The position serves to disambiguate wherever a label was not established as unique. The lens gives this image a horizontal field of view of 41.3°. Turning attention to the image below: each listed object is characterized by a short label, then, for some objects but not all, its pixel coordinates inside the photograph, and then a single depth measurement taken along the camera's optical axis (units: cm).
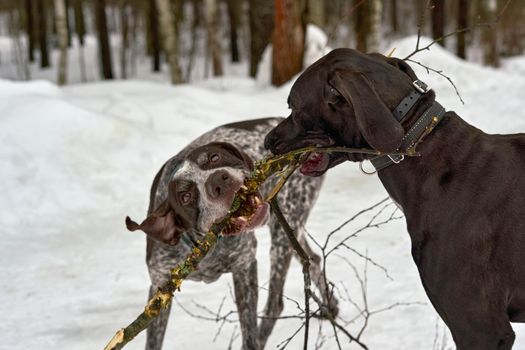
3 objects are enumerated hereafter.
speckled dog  367
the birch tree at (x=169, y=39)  1534
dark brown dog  275
